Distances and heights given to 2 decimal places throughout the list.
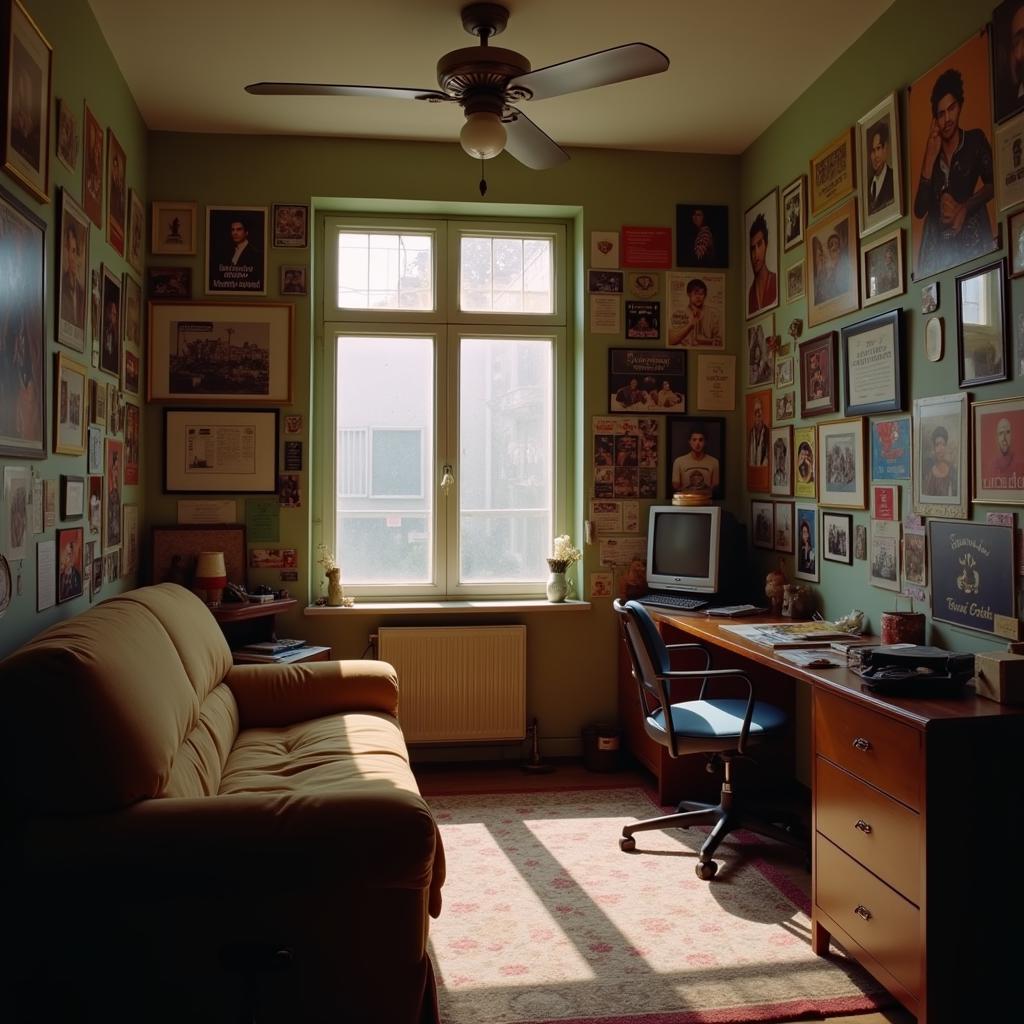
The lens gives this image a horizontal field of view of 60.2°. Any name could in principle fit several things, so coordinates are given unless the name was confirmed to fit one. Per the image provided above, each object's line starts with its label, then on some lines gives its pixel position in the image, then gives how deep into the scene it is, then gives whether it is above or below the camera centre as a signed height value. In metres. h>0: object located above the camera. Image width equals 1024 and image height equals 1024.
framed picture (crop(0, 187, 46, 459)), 2.23 +0.47
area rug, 2.23 -1.25
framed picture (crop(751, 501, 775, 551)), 3.98 -0.07
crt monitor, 3.91 -0.18
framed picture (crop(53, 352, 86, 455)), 2.66 +0.32
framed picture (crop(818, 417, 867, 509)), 3.23 +0.17
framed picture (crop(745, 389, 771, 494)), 4.04 +0.32
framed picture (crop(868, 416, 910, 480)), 2.97 +0.21
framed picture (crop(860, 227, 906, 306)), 3.00 +0.84
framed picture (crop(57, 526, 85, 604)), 2.70 -0.18
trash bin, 4.11 -1.13
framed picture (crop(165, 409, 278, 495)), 4.03 +0.26
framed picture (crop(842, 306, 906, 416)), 2.97 +0.50
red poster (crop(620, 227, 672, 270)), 4.33 +1.28
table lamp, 3.78 -0.30
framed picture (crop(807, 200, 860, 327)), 3.29 +0.94
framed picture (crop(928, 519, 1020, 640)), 2.45 -0.20
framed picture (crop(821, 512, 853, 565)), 3.33 -0.11
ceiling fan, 2.58 +1.30
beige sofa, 1.69 -0.73
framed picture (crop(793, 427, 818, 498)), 3.59 +0.19
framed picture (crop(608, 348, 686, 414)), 4.32 +0.63
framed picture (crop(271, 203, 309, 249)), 4.11 +1.32
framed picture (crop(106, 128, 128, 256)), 3.33 +1.23
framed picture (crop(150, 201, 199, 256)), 4.01 +1.28
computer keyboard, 3.80 -0.41
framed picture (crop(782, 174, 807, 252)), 3.70 +1.26
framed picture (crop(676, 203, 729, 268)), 4.36 +1.35
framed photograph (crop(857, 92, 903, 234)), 2.99 +1.20
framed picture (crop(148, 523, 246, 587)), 3.89 -0.18
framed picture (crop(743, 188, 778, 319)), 3.98 +1.17
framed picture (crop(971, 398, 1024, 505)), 2.42 +0.16
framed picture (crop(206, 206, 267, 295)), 4.06 +1.20
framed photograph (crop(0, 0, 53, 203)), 2.22 +1.09
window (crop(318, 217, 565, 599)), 4.34 +0.52
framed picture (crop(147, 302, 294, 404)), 4.01 +0.72
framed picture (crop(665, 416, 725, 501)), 4.34 +0.27
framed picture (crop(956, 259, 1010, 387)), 2.48 +0.53
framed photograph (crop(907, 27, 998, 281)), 2.56 +1.07
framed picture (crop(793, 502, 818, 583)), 3.58 -0.14
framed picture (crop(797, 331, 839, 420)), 3.43 +0.53
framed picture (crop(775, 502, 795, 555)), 3.80 -0.09
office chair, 3.00 -0.76
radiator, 4.16 -0.83
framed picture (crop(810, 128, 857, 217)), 3.31 +1.30
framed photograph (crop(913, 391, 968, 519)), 2.65 +0.16
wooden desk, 1.95 -0.78
